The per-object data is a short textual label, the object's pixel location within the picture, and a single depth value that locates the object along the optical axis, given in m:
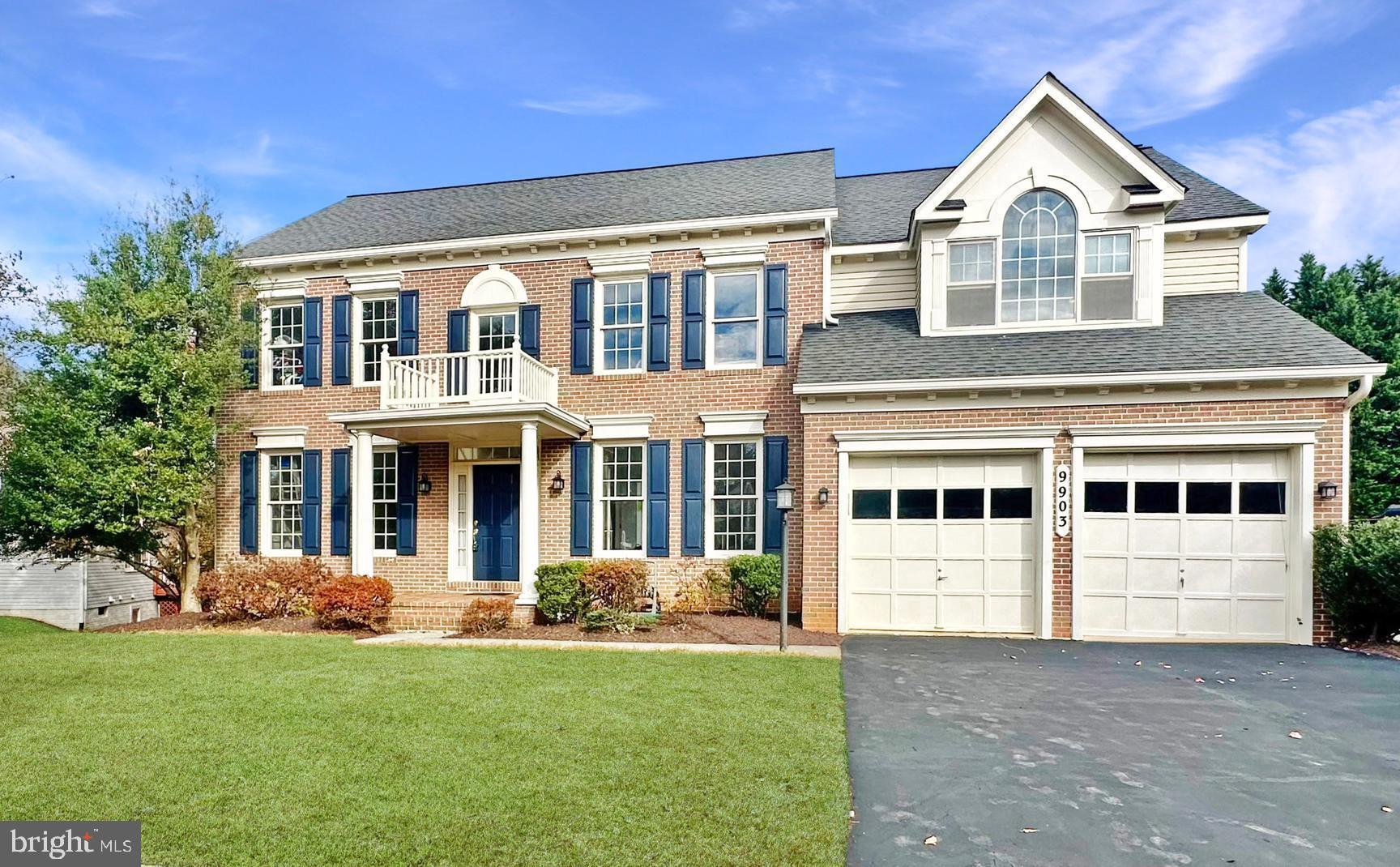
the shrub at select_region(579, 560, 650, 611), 11.41
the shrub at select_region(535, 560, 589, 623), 11.59
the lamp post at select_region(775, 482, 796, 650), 9.52
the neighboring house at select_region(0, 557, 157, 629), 14.35
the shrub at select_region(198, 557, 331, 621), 12.70
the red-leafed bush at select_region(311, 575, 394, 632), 11.57
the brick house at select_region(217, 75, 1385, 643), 10.49
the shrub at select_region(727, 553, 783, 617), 12.12
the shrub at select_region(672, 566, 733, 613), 12.70
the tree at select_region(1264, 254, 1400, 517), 20.70
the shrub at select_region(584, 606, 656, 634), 11.11
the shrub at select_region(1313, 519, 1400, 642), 9.12
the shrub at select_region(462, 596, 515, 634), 11.54
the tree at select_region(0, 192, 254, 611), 12.93
